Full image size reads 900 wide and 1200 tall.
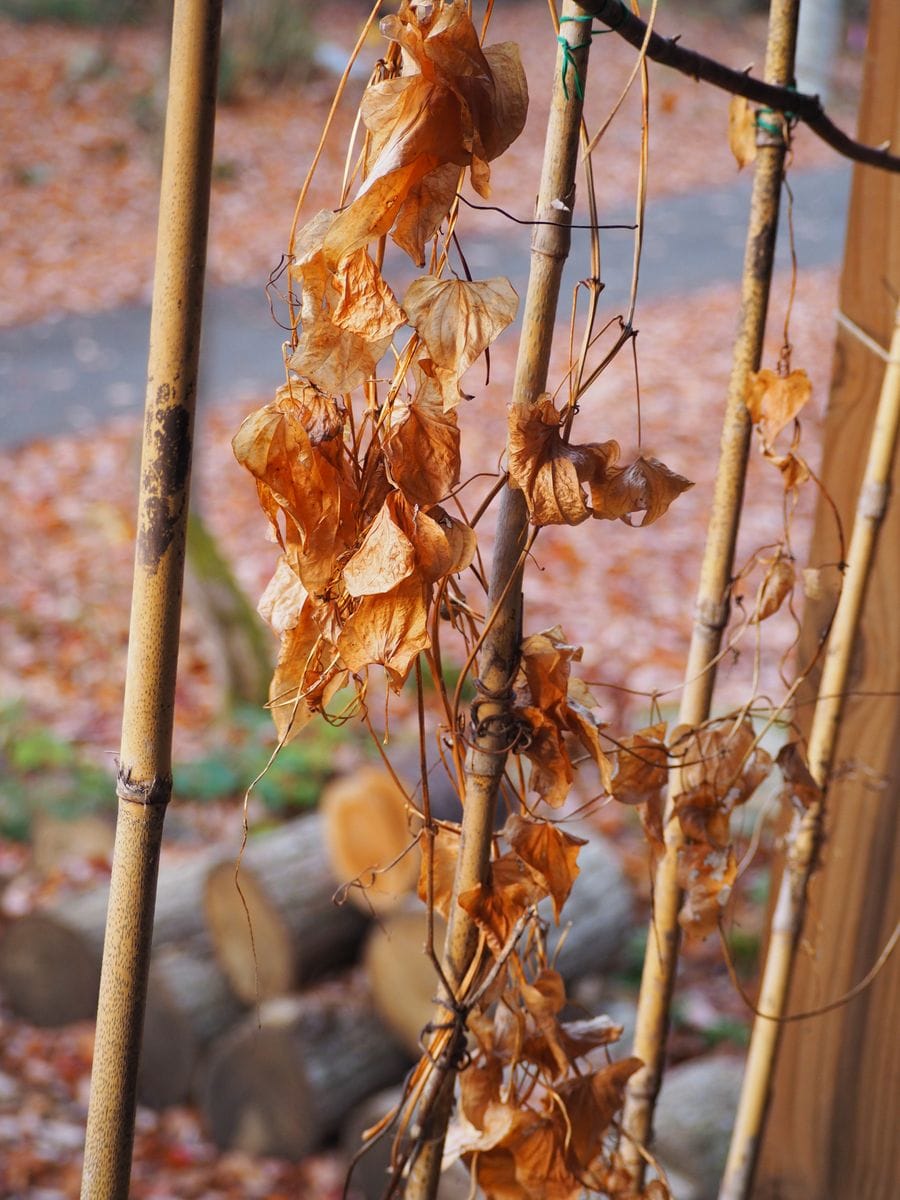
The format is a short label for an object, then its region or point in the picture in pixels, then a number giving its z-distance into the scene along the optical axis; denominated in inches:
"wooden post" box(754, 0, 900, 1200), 51.1
